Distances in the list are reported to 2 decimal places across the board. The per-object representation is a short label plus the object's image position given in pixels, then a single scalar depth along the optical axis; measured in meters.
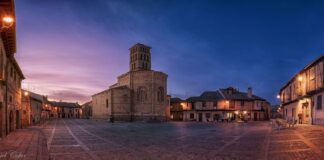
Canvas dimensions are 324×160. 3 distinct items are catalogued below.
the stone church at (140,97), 60.00
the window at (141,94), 60.69
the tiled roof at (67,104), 132.15
